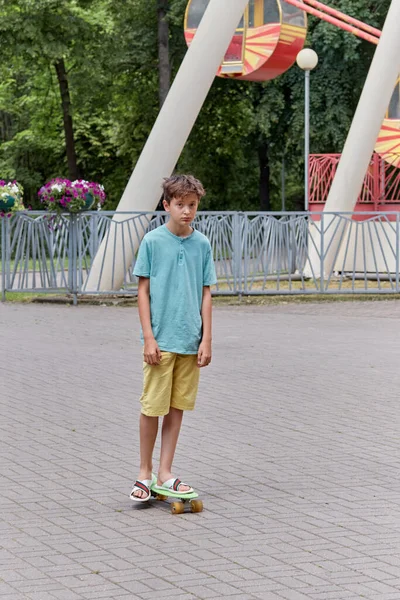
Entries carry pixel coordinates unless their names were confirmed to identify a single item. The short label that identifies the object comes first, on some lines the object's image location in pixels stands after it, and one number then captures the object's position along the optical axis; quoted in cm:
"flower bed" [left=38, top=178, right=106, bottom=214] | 1852
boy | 619
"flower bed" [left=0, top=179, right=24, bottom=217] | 1903
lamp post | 2505
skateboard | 608
